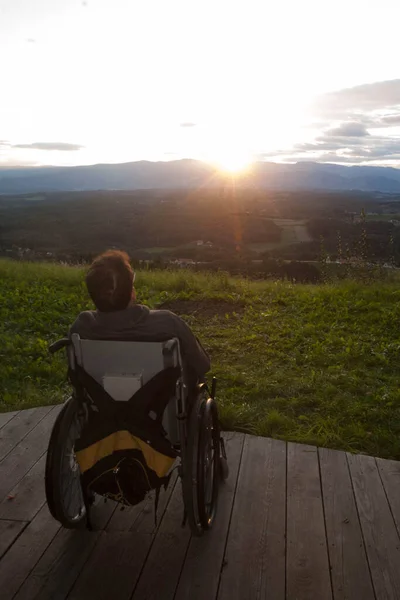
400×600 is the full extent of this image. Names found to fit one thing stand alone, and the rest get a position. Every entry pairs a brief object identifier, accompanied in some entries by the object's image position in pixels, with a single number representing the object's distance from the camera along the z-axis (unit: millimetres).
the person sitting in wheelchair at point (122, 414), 2076
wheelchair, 2082
